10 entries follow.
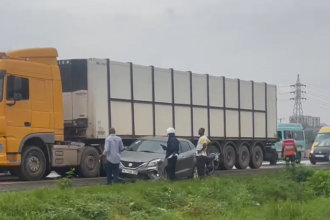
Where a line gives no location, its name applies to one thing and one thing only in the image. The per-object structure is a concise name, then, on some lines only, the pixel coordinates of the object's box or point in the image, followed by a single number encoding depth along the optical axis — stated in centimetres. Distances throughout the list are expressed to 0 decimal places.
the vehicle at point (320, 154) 3775
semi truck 1820
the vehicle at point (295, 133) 3900
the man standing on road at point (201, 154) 1802
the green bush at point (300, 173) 1825
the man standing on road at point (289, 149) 2400
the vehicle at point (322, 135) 3945
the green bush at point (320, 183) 1688
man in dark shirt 1753
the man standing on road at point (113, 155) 1680
